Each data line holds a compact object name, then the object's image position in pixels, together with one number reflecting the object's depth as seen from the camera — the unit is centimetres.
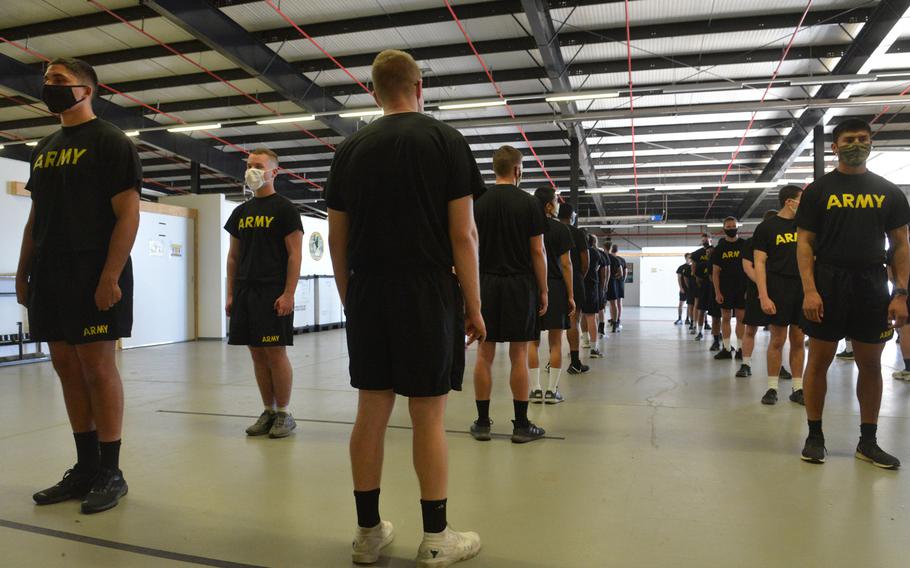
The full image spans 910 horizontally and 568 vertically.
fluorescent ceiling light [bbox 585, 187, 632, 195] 1600
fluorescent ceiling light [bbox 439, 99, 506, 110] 1001
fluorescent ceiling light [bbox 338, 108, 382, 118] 1053
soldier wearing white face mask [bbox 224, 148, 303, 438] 332
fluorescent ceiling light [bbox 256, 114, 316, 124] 1048
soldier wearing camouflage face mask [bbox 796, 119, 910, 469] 275
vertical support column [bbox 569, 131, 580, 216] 1366
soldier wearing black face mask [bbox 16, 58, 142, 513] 224
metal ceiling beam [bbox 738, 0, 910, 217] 803
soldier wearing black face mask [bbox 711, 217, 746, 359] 645
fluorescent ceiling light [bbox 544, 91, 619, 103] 923
